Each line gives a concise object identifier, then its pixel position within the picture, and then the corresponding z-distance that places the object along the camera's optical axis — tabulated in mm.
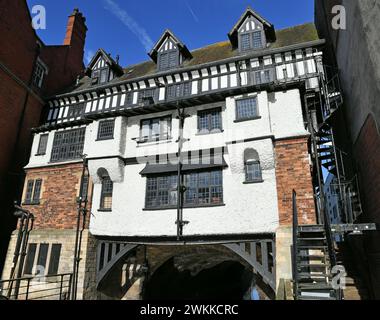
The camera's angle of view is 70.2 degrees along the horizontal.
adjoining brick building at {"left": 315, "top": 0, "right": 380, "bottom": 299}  6926
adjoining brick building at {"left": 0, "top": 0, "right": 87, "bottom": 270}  13812
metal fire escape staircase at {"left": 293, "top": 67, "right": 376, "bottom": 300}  6424
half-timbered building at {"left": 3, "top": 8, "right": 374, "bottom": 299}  9555
